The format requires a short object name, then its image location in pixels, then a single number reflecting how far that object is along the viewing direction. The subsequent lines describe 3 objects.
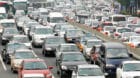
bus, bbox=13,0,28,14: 101.69
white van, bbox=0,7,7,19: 86.12
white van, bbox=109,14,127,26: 81.22
